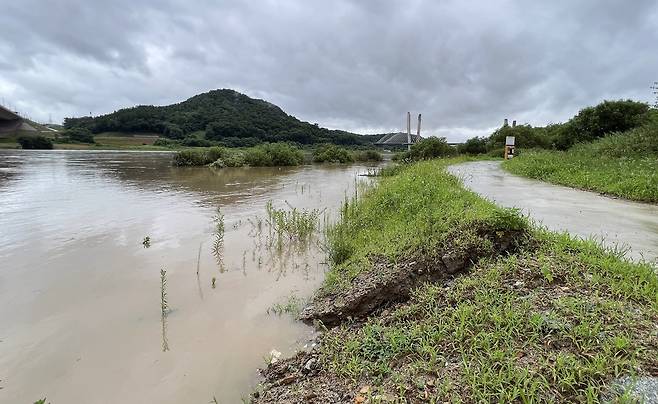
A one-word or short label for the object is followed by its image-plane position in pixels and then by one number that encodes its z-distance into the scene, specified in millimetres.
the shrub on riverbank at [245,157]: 32531
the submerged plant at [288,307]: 4727
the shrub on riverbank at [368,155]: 48884
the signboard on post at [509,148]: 21247
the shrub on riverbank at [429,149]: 28500
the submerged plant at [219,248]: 6523
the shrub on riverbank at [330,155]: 43906
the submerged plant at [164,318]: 3982
